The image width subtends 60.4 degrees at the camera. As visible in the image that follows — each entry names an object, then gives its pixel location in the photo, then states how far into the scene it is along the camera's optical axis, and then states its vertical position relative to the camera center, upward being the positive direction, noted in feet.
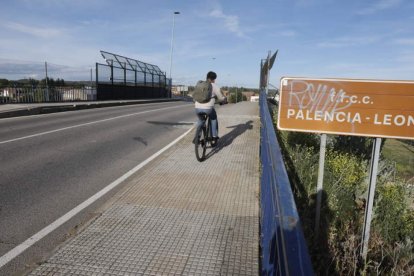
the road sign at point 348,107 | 12.40 -0.45
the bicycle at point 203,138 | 23.67 -3.48
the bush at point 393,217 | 14.88 -5.27
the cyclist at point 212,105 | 24.95 -1.13
